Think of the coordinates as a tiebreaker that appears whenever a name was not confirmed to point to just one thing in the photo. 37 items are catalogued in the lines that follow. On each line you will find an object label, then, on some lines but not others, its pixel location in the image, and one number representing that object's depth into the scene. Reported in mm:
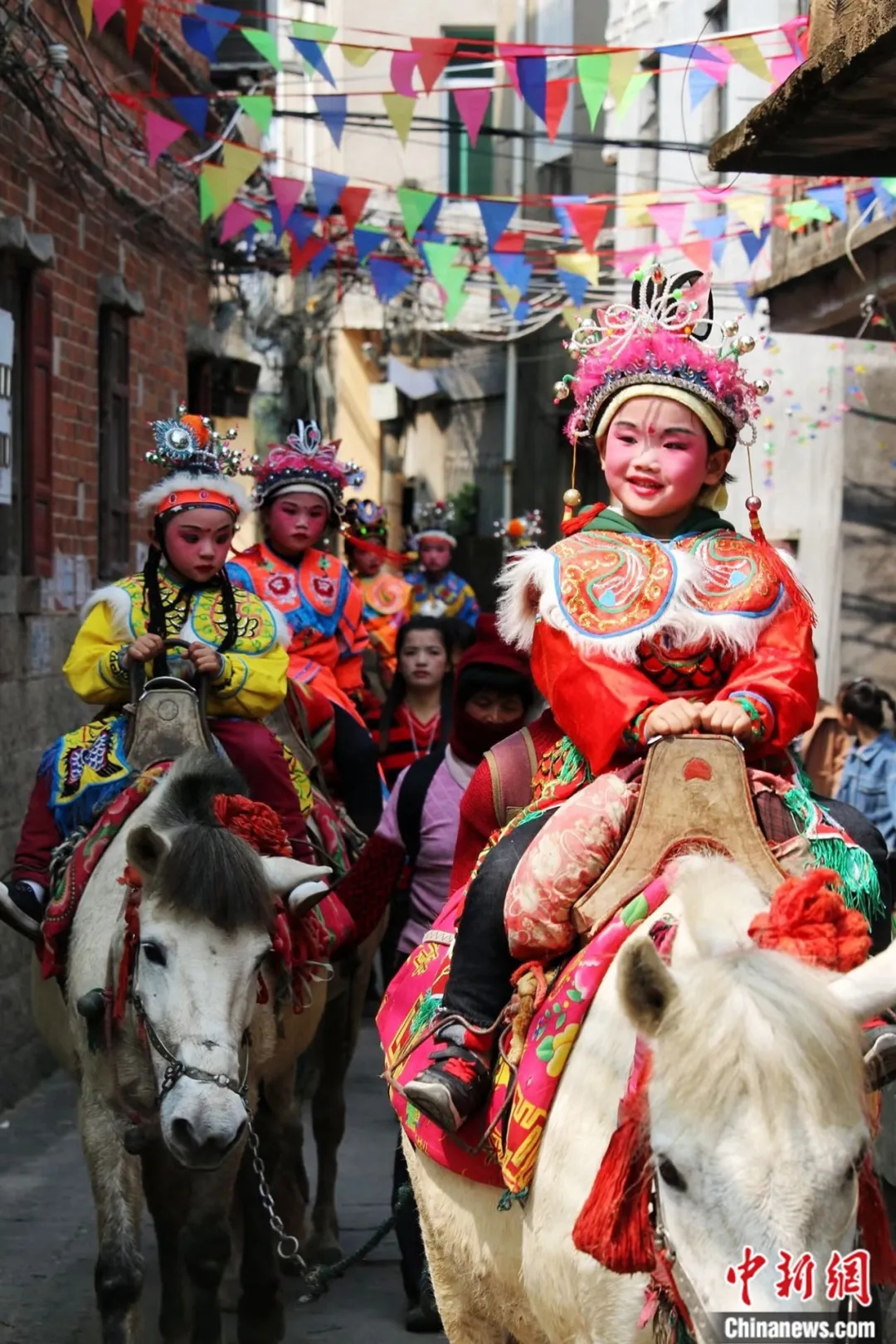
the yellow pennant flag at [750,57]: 8203
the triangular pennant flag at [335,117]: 9156
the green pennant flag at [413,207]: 9844
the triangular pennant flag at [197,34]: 8766
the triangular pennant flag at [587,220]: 10508
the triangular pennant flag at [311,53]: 8539
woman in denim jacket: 9266
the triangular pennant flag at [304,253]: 11266
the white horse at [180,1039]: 4645
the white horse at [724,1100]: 2598
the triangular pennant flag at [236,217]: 10828
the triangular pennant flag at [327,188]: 10141
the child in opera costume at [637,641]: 3600
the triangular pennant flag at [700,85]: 8664
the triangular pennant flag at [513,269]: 10906
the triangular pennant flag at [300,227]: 11109
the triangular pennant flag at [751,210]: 10781
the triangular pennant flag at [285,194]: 10289
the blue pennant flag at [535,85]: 8508
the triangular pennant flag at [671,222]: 11211
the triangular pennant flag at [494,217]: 9908
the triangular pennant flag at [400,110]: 8422
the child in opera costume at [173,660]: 6129
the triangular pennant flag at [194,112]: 9219
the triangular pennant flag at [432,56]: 8297
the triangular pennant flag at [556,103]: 8641
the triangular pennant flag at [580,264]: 11539
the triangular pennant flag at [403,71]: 8391
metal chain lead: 4875
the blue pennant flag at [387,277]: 11531
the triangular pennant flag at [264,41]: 8594
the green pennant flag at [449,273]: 10773
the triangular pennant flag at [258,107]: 8977
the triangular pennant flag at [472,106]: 8688
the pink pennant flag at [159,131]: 8977
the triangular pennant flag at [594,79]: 8391
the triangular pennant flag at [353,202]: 10266
